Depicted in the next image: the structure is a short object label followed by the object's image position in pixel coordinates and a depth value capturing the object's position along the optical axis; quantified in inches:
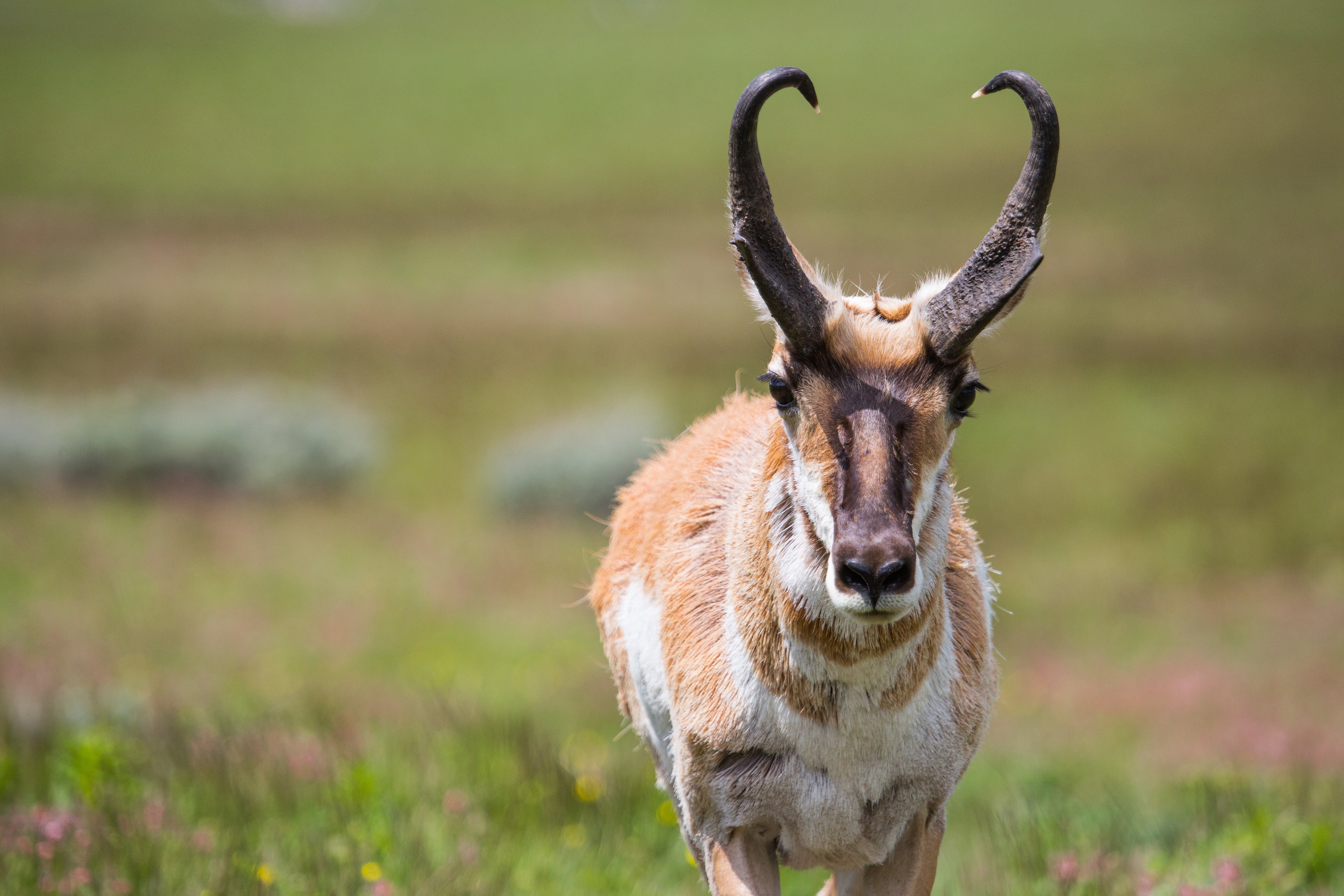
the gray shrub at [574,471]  1608.0
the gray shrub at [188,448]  1678.2
